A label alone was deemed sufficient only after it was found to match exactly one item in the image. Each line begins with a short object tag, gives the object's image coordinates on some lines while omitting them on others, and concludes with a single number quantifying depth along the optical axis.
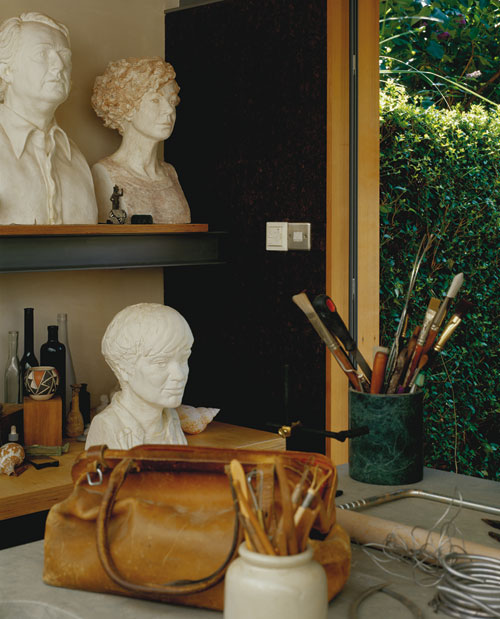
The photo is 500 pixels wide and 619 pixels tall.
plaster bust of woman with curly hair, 3.18
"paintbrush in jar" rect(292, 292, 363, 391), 1.62
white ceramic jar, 0.87
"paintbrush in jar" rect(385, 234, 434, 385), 1.70
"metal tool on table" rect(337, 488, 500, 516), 1.45
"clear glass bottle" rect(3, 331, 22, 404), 3.01
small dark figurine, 3.05
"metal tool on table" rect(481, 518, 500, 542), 1.32
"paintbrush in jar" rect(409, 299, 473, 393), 1.62
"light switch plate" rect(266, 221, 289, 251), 3.16
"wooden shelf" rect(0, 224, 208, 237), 2.70
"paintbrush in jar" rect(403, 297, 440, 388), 1.65
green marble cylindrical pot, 1.62
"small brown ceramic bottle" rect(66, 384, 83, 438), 3.04
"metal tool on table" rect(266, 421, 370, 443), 1.43
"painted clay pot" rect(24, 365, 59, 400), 2.74
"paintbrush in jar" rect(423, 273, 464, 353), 1.62
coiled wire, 1.03
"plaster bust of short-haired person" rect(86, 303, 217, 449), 2.57
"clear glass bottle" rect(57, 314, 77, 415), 3.13
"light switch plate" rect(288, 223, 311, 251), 3.09
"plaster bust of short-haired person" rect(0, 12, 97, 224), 2.80
